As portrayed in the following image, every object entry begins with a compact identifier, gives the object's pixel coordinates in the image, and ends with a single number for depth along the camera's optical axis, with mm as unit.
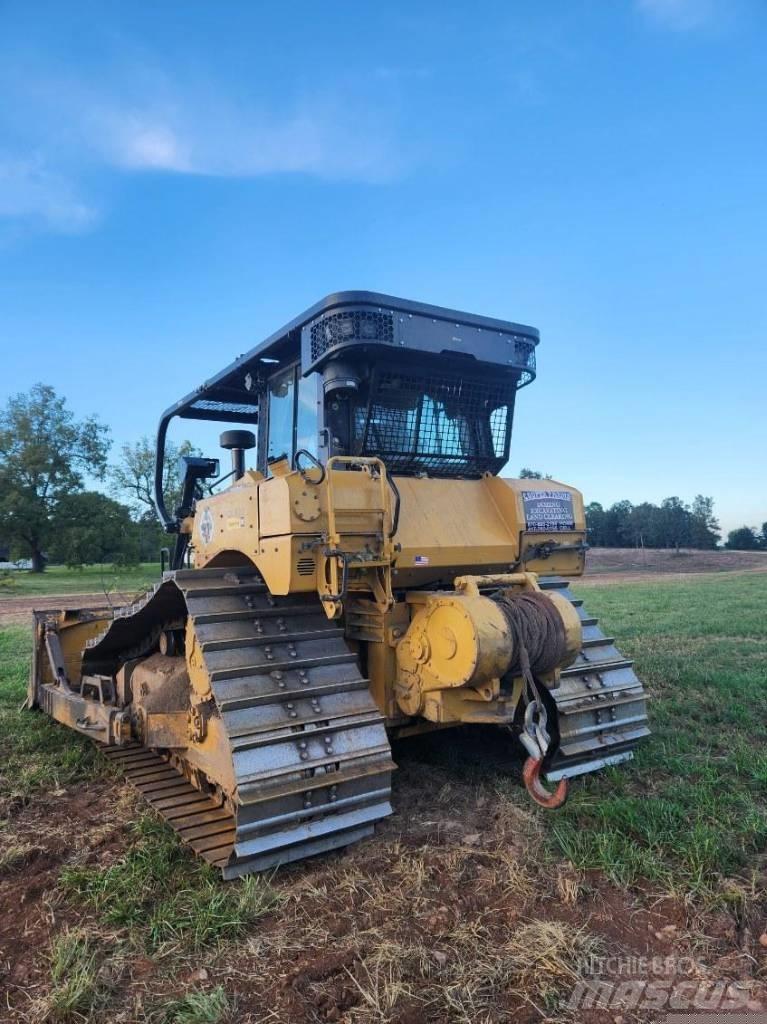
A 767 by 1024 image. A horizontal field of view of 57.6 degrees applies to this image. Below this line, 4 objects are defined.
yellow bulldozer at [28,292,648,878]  3590
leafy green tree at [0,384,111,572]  37438
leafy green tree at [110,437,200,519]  45312
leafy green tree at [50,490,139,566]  36094
